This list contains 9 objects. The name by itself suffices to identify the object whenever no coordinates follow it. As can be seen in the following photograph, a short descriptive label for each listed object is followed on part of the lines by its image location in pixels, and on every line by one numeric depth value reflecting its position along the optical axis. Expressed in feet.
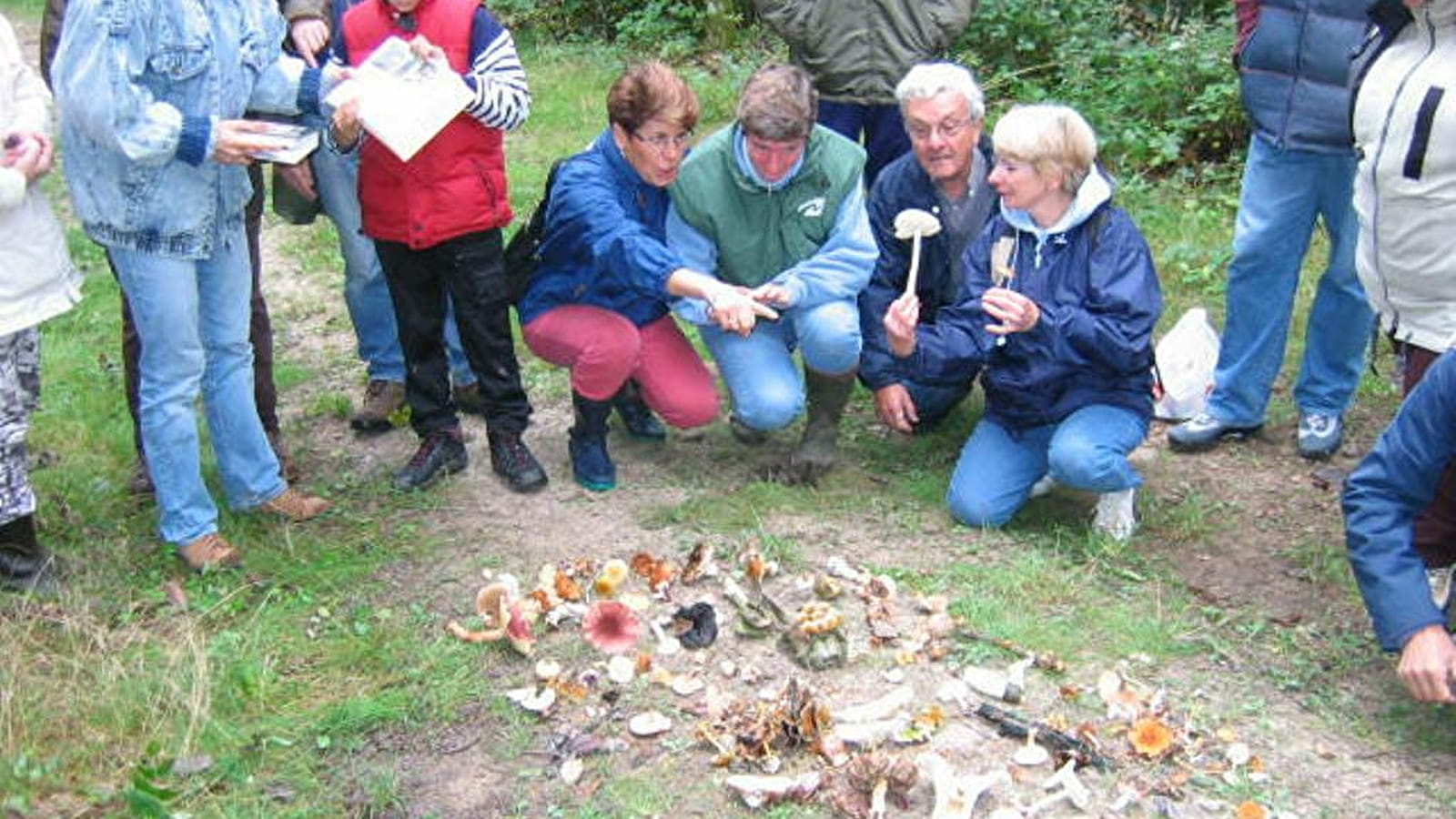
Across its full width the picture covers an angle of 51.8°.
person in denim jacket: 12.70
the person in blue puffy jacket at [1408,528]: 11.49
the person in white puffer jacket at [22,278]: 13.03
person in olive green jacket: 18.71
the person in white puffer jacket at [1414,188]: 13.12
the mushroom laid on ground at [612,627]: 12.81
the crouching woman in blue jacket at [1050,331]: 14.75
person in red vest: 15.01
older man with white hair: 15.78
